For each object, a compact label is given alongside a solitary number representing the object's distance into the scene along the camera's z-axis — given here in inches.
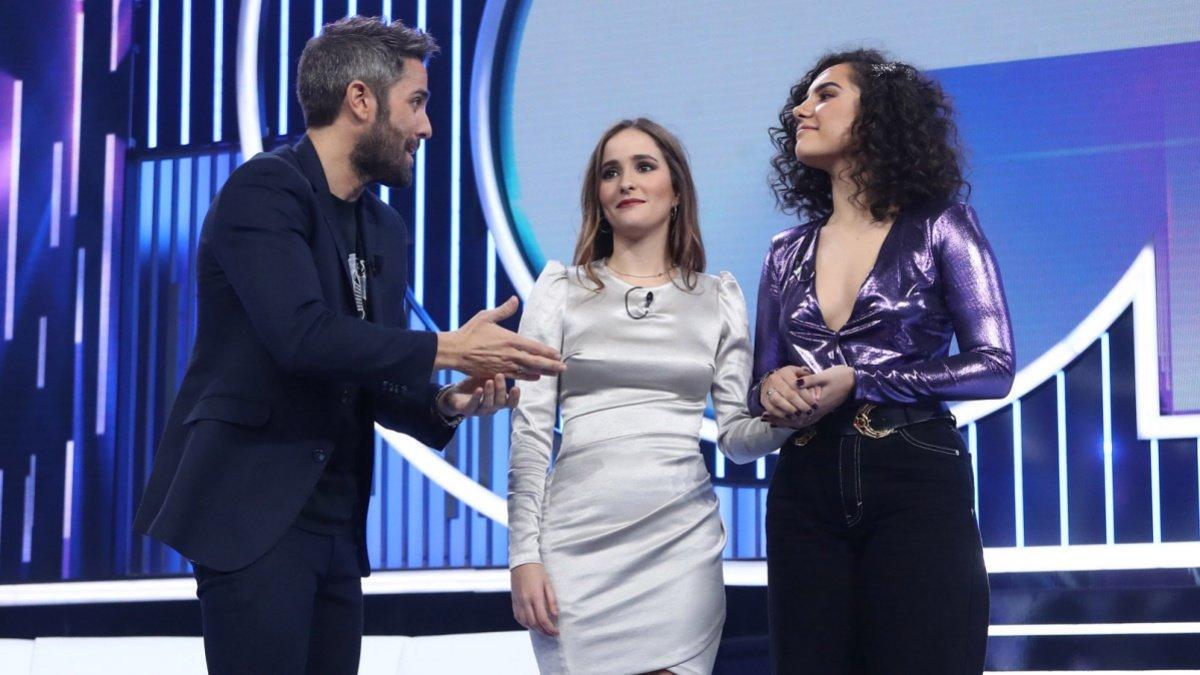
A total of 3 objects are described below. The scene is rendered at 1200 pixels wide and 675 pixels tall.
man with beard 252.2
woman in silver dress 265.8
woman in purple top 254.5
